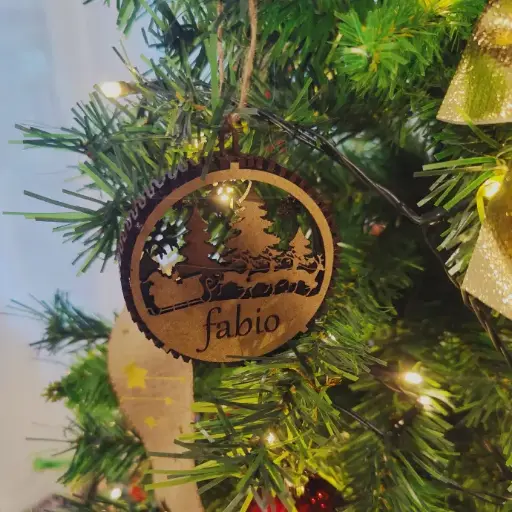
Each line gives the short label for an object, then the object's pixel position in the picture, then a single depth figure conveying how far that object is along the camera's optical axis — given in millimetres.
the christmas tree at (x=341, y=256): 349
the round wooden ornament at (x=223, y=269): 343
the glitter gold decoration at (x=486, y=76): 359
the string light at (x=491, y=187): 353
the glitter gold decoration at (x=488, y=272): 347
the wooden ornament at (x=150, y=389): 425
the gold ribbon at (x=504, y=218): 349
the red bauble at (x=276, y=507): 463
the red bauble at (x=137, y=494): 495
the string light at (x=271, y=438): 360
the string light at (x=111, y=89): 377
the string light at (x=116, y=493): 501
